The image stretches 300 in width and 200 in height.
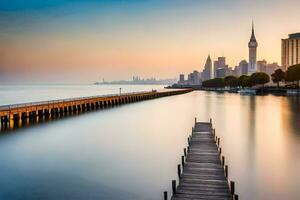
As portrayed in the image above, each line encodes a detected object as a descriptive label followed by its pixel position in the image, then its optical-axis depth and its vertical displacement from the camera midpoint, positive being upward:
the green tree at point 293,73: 132.18 +3.14
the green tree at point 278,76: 159.75 +2.44
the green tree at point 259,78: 170.88 +1.62
